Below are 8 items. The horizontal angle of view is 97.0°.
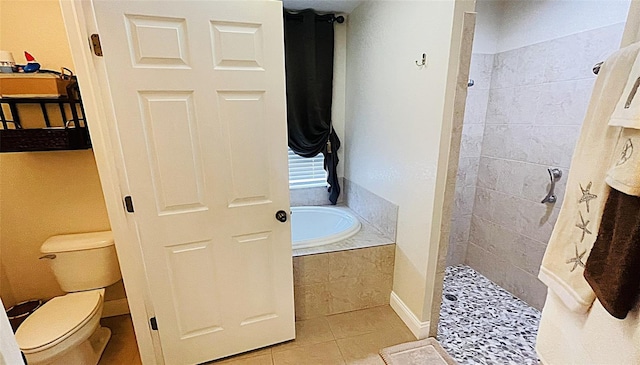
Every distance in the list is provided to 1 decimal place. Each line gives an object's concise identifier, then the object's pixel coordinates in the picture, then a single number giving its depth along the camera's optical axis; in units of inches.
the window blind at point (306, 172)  117.3
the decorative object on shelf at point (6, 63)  57.0
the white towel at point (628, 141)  22.5
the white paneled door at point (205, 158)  48.9
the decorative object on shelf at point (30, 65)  57.9
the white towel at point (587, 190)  27.1
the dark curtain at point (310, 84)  102.9
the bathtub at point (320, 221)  105.6
